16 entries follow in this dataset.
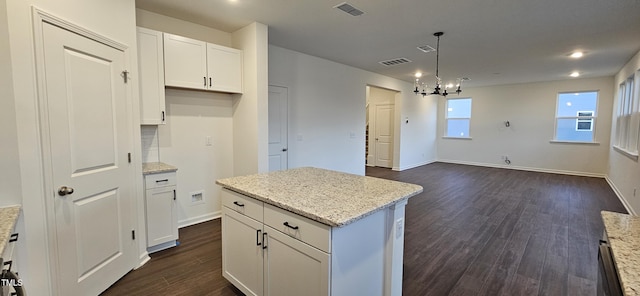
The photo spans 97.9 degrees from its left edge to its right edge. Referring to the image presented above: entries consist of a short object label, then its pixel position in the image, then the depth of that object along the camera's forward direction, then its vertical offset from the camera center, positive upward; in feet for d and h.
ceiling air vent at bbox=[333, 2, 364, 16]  9.67 +4.23
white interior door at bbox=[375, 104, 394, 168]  27.71 -0.86
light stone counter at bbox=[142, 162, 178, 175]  9.15 -1.45
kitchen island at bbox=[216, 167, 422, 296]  4.92 -2.17
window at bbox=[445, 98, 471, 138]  29.94 +1.18
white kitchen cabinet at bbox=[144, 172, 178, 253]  9.30 -2.93
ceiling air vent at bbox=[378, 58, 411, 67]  17.51 +4.23
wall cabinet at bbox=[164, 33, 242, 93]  10.20 +2.38
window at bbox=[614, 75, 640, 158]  14.35 +0.59
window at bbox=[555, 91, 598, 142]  23.41 +1.11
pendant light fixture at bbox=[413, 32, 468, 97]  12.40 +4.16
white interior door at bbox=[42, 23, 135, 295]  6.15 -0.85
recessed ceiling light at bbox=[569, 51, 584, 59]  15.36 +4.19
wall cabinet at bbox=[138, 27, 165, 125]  9.47 +1.71
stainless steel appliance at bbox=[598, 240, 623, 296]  3.04 -1.69
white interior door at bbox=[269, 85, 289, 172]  14.67 -0.08
